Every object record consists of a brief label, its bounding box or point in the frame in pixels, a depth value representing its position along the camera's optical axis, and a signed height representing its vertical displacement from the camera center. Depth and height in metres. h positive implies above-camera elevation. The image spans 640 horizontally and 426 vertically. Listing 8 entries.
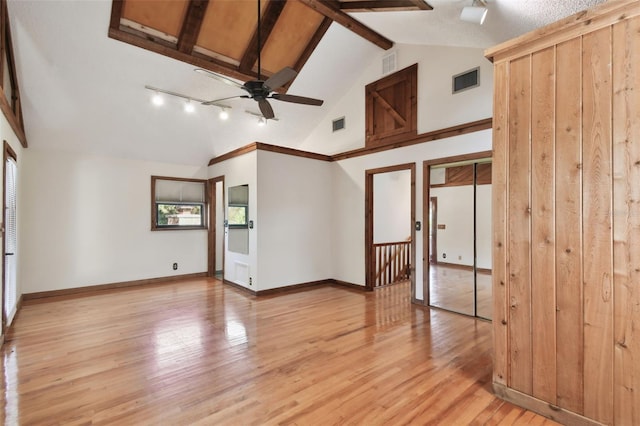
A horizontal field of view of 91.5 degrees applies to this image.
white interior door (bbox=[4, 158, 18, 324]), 3.61 -0.37
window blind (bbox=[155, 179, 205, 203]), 6.30 +0.44
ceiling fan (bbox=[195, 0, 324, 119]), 2.99 +1.28
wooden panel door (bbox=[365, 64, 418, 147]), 5.00 +1.78
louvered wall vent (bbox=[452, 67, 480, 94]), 4.26 +1.84
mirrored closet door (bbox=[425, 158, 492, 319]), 4.27 -0.37
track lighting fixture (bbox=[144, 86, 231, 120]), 4.78 +1.81
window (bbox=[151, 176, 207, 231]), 6.24 +0.18
